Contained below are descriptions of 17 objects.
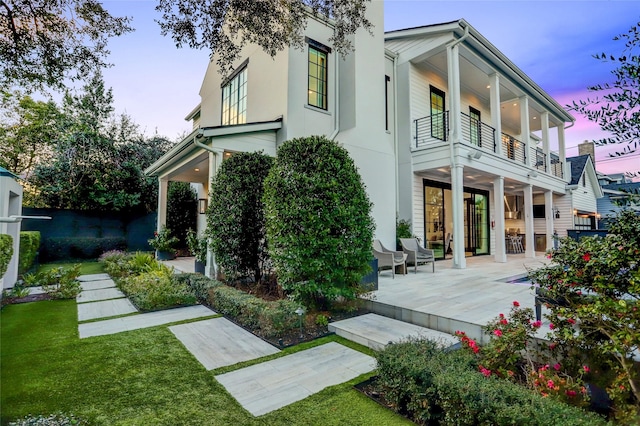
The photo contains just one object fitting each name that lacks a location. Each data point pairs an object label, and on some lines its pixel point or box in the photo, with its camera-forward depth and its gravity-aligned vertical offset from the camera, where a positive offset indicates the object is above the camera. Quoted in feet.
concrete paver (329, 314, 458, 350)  12.12 -4.46
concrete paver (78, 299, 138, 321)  16.51 -4.67
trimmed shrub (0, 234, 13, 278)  12.01 -0.91
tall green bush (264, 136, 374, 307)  14.52 +0.37
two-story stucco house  25.62 +10.95
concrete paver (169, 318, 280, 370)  11.25 -4.77
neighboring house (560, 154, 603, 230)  50.62 +6.72
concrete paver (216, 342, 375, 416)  8.54 -4.79
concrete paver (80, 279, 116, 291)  23.71 -4.52
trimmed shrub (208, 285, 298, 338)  13.23 -3.93
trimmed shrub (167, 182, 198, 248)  43.86 +2.97
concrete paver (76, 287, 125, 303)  20.06 -4.61
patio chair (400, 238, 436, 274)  26.68 -2.03
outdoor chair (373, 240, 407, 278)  23.34 -2.17
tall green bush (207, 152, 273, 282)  20.25 +0.79
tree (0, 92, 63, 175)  44.70 +15.31
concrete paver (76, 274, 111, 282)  27.02 -4.43
